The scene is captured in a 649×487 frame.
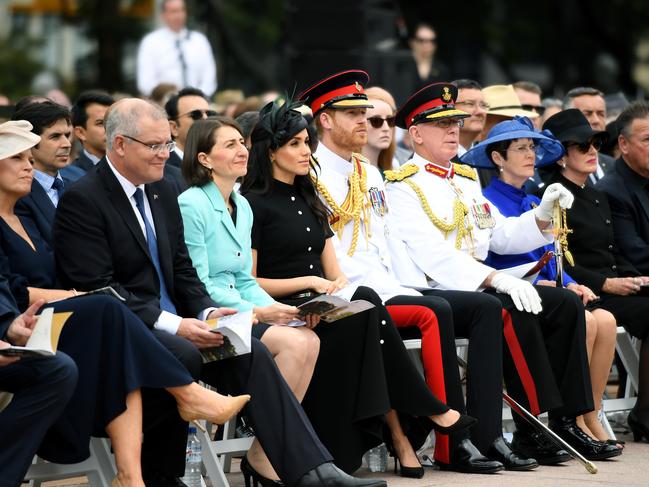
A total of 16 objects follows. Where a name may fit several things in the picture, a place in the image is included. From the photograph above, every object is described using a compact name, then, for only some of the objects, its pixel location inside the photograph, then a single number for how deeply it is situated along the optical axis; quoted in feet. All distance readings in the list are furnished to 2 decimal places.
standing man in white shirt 89.30
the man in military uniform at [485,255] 53.57
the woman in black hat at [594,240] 60.23
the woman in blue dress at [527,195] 57.26
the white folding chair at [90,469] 41.57
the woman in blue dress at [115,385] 41.06
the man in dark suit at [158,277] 43.32
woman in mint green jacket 46.68
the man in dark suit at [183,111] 65.36
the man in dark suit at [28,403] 39.17
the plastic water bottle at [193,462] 45.96
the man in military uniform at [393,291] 50.72
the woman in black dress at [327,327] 48.06
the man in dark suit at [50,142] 52.34
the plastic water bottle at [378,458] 50.78
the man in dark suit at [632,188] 63.00
